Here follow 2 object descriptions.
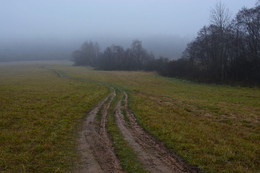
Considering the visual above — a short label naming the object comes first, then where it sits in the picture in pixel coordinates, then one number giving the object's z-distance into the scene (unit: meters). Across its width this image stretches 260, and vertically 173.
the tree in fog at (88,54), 119.65
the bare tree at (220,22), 36.76
